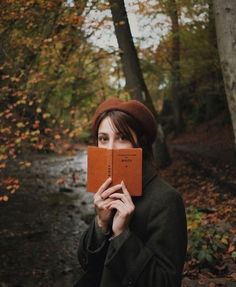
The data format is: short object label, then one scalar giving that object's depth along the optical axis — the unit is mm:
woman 1829
